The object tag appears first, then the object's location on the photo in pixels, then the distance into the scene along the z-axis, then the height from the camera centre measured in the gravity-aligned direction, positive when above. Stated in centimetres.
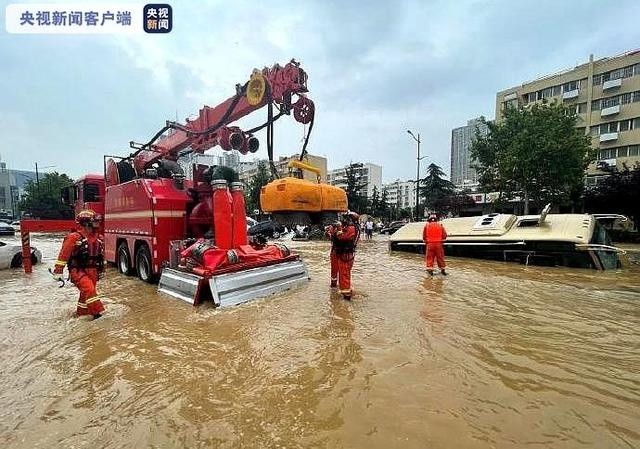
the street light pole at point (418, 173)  2712 +259
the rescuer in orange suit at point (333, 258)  651 -90
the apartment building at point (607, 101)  3244 +968
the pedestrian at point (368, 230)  2475 -144
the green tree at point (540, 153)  2081 +307
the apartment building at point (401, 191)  12449 +558
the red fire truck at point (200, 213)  607 -11
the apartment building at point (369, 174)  11186 +1013
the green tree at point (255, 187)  4670 +259
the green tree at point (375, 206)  5356 +27
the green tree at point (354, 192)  4841 +204
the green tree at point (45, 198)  4694 +114
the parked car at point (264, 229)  1911 -111
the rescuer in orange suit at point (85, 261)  522 -75
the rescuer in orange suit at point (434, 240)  863 -74
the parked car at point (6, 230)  2630 -161
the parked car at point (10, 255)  1061 -137
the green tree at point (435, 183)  4859 +323
